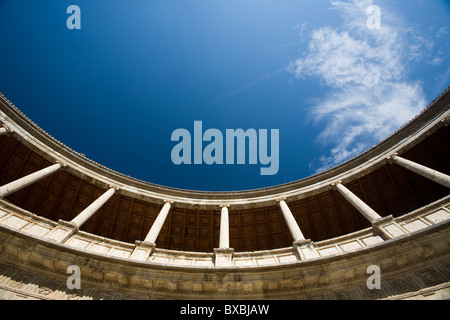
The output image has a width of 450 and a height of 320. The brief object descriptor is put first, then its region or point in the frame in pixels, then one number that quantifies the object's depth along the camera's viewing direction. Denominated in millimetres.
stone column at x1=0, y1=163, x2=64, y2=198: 11818
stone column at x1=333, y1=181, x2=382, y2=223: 12333
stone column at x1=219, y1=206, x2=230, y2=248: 13337
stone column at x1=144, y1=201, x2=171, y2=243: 13081
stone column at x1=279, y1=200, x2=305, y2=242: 12963
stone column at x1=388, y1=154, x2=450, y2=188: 12052
